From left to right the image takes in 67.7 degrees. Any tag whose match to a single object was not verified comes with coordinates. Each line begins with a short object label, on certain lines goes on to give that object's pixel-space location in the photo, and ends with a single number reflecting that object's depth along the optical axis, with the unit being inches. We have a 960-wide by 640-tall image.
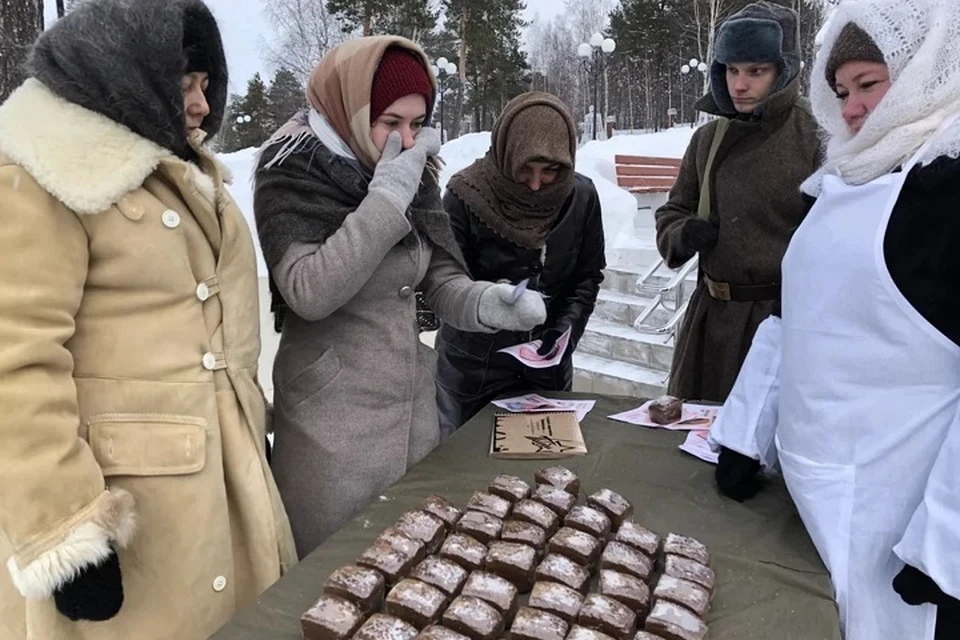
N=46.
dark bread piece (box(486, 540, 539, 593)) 52.3
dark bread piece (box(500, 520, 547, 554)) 55.9
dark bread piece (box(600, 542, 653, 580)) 52.7
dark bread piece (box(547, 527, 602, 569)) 54.6
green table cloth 47.9
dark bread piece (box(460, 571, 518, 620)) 48.1
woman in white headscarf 48.2
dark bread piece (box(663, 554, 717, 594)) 50.6
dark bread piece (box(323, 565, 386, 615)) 47.3
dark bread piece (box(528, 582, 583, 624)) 47.1
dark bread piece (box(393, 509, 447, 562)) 55.2
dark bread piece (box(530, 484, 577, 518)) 61.3
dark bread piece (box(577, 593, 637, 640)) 45.7
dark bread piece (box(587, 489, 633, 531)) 60.2
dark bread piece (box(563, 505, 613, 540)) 57.7
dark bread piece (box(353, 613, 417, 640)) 44.3
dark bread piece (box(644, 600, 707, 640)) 44.8
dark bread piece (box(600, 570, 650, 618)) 48.8
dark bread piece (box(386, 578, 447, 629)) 46.5
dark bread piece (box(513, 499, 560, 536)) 58.7
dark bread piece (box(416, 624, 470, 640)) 44.4
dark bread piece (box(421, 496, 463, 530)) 58.7
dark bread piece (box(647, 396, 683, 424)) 82.3
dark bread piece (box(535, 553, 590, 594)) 51.1
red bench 349.7
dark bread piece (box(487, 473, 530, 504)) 63.2
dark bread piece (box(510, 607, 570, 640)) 44.9
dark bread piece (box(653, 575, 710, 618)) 47.8
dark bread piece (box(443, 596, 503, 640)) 45.3
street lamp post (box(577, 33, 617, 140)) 576.4
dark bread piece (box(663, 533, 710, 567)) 53.8
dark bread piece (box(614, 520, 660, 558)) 55.5
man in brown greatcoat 96.2
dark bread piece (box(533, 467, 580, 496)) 65.7
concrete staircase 199.6
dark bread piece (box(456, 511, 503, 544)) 56.7
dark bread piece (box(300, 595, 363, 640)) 44.2
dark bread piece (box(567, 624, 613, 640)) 44.7
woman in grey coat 64.4
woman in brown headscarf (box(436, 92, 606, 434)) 92.3
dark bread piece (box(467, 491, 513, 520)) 60.1
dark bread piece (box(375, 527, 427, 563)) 53.0
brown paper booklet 74.4
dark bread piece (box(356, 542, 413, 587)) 50.4
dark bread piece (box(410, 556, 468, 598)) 49.9
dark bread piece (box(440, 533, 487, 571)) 53.4
